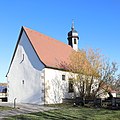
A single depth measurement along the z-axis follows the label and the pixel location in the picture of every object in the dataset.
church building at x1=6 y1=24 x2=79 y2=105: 15.81
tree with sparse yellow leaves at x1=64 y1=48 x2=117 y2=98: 15.98
